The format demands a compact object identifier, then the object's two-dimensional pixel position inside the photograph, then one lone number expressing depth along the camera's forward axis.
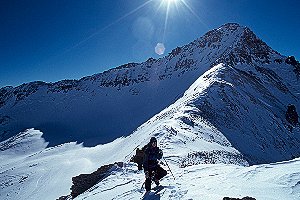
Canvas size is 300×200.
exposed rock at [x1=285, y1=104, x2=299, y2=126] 56.09
